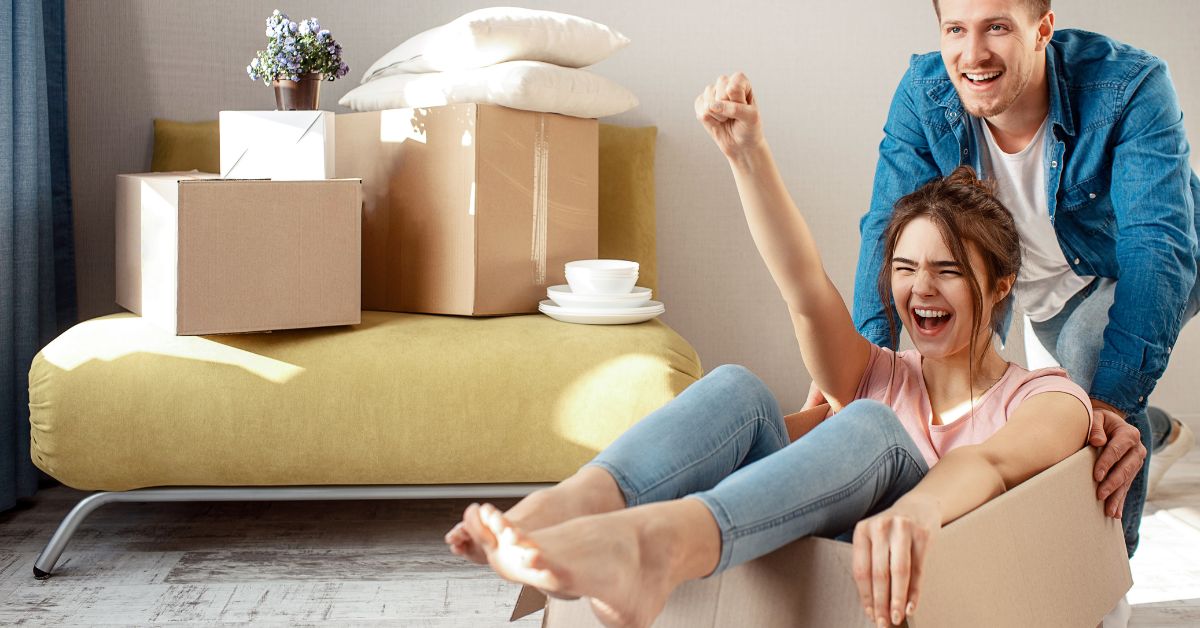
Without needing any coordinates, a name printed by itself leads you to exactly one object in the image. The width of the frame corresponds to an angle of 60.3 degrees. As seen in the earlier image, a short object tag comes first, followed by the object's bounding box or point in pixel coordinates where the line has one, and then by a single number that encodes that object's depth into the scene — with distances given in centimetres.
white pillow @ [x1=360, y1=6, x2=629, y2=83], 209
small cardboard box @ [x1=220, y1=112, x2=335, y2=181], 205
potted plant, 212
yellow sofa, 184
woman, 91
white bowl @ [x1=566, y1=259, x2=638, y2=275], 211
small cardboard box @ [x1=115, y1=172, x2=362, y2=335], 184
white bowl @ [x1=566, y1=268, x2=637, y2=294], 211
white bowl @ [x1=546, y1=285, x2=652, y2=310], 209
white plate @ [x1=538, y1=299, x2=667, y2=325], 208
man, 148
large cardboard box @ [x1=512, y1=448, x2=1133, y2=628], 98
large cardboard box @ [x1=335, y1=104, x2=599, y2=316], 210
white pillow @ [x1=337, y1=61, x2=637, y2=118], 208
